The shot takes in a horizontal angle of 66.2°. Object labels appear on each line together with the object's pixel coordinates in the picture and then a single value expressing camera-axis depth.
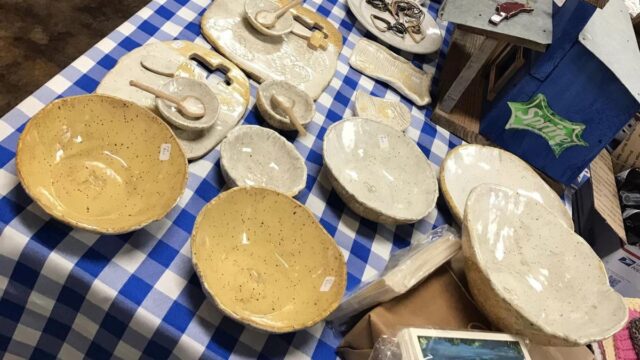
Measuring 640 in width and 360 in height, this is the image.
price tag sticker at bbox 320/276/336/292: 0.93
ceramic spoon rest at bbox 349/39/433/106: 1.55
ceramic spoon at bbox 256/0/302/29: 1.42
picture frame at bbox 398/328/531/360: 0.78
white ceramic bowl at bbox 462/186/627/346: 0.87
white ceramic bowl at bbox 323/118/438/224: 1.14
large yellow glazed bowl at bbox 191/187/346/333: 0.88
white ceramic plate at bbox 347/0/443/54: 1.69
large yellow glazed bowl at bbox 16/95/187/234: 0.86
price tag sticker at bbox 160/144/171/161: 0.97
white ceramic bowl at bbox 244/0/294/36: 1.40
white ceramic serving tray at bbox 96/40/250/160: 1.09
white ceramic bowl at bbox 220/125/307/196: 1.10
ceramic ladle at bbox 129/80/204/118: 1.06
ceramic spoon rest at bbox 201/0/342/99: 1.34
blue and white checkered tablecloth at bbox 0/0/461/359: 0.84
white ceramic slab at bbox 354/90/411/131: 1.40
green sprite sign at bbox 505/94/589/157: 1.39
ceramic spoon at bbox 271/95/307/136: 1.21
